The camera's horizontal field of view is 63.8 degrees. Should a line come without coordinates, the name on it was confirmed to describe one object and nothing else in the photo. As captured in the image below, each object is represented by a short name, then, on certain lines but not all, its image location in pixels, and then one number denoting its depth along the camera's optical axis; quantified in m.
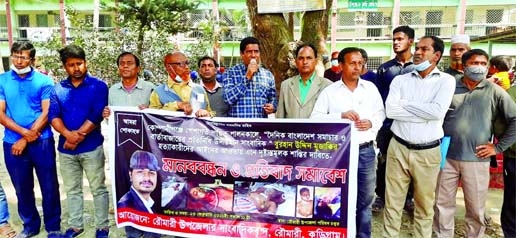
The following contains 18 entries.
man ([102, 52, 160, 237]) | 3.48
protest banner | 3.14
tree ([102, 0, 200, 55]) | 12.72
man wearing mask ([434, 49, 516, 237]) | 3.27
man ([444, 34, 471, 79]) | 3.83
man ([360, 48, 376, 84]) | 4.25
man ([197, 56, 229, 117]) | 3.75
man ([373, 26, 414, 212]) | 3.83
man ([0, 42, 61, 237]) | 3.56
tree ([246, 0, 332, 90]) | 4.66
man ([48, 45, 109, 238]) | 3.45
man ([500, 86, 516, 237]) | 3.41
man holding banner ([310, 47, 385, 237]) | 3.18
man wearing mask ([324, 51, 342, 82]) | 5.19
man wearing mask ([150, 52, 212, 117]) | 3.50
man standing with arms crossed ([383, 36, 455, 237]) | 3.13
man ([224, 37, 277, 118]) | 3.54
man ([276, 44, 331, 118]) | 3.30
